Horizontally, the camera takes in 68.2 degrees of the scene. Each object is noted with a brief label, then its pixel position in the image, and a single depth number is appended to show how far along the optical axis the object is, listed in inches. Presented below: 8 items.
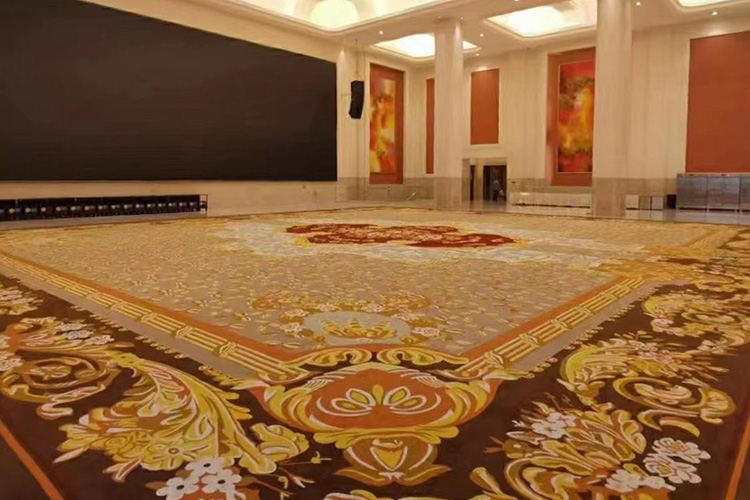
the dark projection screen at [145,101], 484.1
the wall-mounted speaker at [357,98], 716.7
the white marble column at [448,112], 661.3
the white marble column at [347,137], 780.6
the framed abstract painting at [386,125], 869.2
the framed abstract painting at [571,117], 754.2
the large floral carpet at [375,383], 61.7
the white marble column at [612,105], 532.1
